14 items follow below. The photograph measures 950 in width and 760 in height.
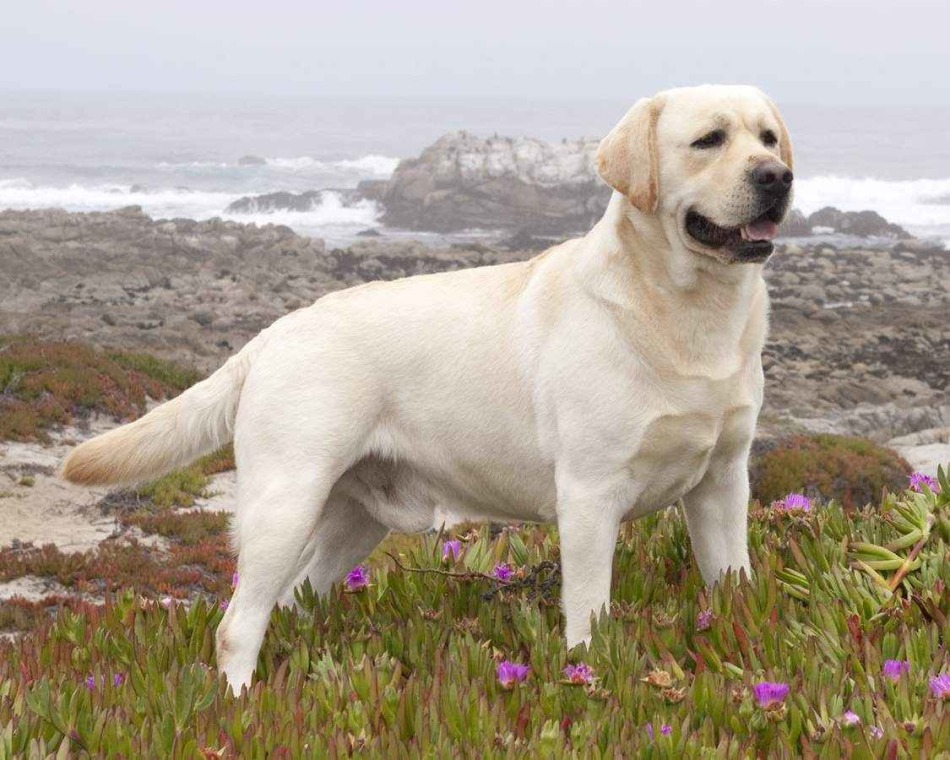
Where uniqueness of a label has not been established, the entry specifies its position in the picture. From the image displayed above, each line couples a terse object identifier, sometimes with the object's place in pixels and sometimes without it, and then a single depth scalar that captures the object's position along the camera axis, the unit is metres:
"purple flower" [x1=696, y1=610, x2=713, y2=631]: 4.72
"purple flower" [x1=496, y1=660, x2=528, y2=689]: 4.02
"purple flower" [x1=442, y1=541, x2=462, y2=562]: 6.18
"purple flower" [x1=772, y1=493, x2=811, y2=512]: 6.23
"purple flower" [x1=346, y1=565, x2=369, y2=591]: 5.53
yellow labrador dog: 4.54
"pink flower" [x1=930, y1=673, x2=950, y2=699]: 3.64
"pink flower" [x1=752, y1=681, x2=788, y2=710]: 3.65
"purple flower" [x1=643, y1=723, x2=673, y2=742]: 3.49
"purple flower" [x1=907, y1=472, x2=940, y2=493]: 6.04
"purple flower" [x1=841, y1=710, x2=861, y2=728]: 3.50
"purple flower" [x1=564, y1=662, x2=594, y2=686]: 3.82
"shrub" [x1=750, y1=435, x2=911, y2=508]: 14.92
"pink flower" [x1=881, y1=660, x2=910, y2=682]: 3.95
